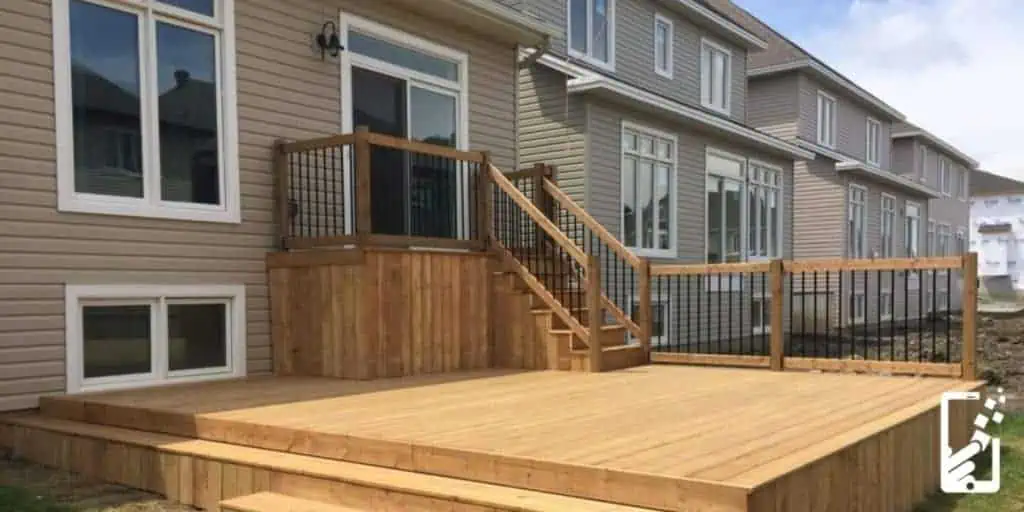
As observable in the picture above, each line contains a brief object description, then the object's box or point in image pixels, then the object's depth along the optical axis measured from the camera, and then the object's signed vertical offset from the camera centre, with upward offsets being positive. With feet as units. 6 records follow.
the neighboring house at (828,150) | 60.90 +6.86
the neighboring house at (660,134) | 36.17 +5.05
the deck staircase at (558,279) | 22.45 -1.27
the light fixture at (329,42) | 22.75 +5.41
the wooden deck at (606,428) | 10.23 -3.15
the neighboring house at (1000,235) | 176.55 -0.21
